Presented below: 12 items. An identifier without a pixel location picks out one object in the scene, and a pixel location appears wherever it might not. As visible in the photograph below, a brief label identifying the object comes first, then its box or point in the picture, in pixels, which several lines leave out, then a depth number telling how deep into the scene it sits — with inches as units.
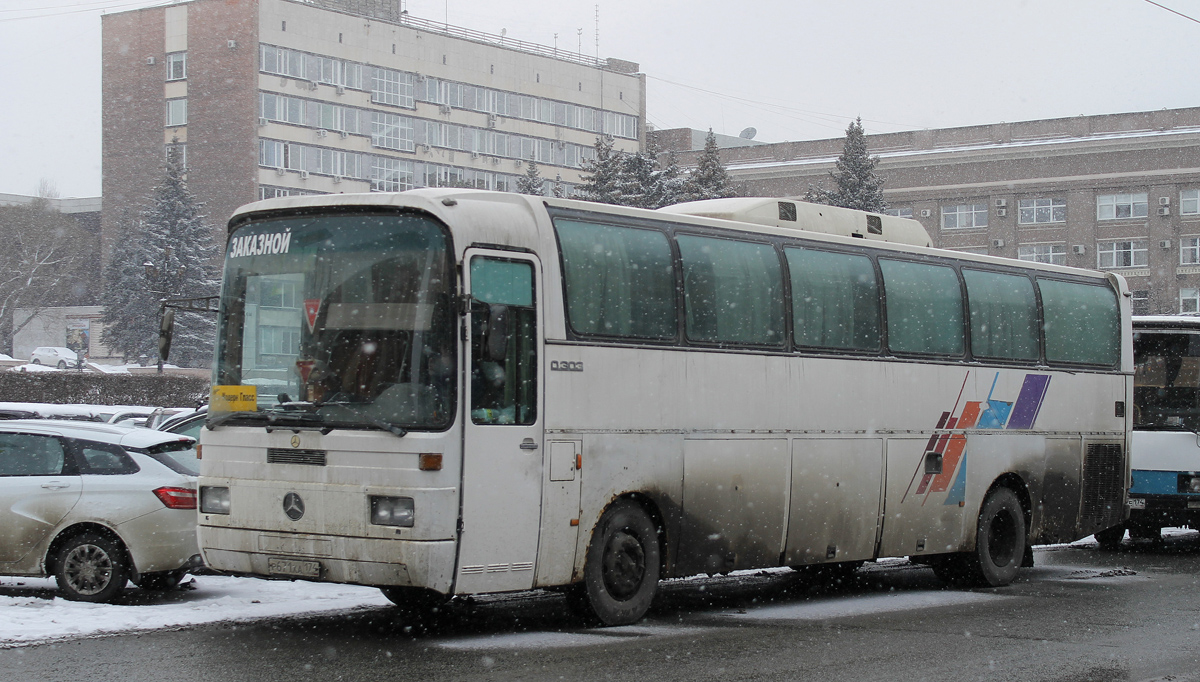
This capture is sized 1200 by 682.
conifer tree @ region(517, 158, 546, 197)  2522.1
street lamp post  1590.8
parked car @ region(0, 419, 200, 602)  454.6
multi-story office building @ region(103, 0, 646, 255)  3176.7
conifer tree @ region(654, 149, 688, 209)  2304.4
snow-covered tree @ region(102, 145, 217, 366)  2630.4
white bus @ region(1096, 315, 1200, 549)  715.4
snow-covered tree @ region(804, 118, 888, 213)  2598.4
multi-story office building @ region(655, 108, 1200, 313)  3107.8
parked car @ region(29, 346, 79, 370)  2930.6
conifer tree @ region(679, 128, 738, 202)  2314.2
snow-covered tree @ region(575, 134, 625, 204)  2331.4
